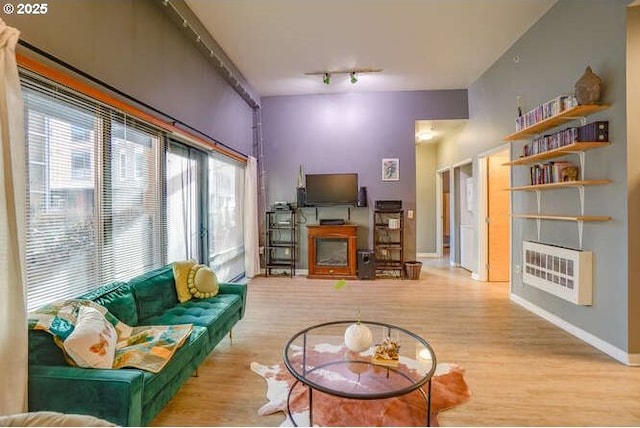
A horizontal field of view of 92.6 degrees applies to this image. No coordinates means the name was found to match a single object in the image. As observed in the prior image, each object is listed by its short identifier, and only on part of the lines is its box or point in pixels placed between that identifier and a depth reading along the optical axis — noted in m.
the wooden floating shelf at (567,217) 2.68
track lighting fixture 4.82
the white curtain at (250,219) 5.45
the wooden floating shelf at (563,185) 2.66
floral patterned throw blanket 1.56
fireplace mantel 5.57
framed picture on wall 5.83
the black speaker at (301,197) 5.75
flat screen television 5.67
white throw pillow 1.54
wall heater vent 2.84
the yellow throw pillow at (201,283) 2.85
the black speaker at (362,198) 5.73
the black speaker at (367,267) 5.48
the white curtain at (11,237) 1.43
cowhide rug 1.79
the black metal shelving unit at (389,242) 5.59
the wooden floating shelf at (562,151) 2.69
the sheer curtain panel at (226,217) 4.35
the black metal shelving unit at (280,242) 5.79
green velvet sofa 1.41
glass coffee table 1.64
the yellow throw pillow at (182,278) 2.79
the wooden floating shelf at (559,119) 2.68
